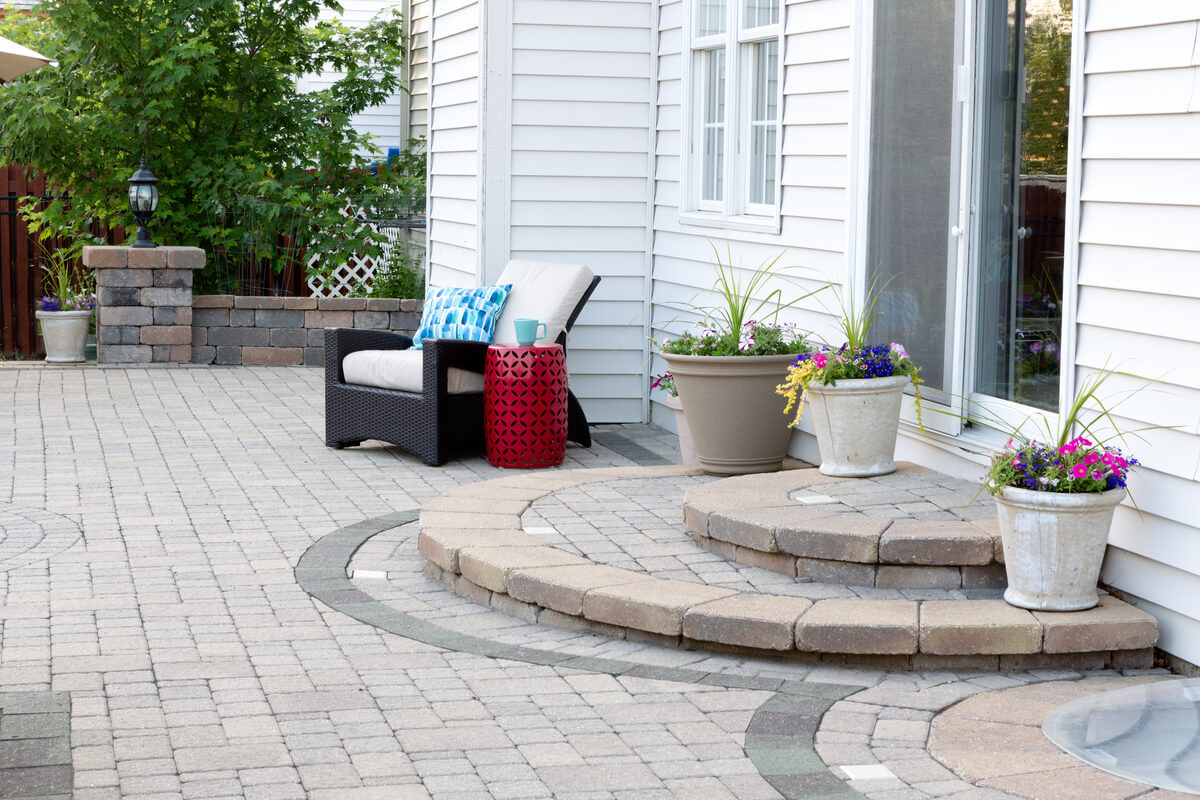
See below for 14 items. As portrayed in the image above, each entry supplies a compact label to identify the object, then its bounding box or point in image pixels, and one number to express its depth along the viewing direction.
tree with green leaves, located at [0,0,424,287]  11.34
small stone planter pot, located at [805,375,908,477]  5.21
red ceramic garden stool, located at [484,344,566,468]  7.00
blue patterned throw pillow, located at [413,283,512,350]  7.39
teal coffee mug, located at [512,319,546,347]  7.09
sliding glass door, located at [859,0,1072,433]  4.77
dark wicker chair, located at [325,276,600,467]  7.02
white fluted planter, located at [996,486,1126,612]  3.96
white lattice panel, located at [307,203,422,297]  12.35
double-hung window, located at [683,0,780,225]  6.96
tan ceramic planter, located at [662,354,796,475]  6.03
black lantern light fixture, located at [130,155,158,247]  11.05
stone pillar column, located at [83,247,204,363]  10.87
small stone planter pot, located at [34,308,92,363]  10.87
